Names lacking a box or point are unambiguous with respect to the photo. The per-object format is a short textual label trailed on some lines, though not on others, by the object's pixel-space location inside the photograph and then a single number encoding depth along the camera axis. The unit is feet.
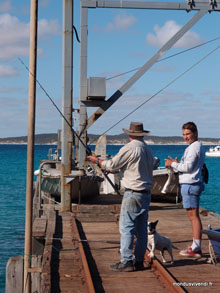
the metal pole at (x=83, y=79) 67.22
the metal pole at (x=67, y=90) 67.57
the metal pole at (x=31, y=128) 39.19
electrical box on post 65.21
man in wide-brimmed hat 38.95
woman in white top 43.13
